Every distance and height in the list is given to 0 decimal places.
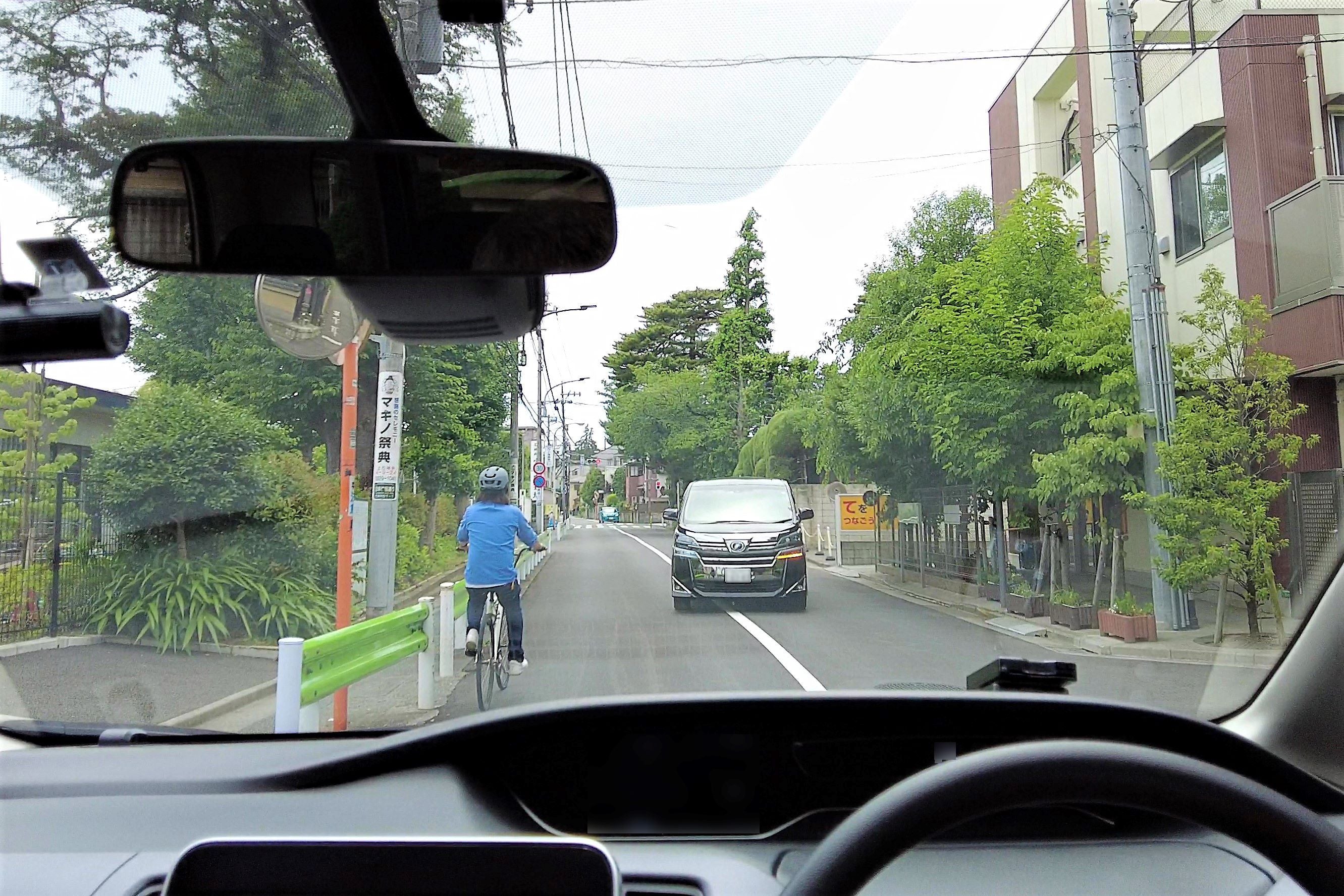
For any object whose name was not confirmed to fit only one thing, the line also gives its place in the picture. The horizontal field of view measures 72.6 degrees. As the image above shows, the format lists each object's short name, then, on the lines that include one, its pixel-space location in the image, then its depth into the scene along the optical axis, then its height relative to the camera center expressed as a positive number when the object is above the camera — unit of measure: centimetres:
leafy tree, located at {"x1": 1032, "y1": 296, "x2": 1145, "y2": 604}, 491 +55
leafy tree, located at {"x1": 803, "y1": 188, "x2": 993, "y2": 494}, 654 +168
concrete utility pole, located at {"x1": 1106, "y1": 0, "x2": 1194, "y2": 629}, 491 +150
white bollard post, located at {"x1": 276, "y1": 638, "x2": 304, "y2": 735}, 335 -58
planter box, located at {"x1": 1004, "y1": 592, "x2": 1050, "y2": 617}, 447 -47
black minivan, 639 -29
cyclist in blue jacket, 530 -17
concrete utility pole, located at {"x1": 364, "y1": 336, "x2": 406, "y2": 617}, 443 +12
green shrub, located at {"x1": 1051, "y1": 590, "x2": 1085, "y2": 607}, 430 -42
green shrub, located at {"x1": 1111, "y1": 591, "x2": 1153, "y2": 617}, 394 -43
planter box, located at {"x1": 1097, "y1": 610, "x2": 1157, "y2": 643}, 377 -50
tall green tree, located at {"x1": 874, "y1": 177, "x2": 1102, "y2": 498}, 564 +104
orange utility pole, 405 +4
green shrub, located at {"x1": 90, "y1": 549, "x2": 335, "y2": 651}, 347 -31
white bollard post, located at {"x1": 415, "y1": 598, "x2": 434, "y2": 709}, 417 -73
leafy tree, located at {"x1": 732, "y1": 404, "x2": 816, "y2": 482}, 1325 +110
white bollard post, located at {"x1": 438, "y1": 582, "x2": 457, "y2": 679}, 487 -63
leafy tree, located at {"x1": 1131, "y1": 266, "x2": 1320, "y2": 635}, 356 +23
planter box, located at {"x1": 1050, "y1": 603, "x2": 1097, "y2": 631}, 414 -49
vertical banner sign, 418 +42
